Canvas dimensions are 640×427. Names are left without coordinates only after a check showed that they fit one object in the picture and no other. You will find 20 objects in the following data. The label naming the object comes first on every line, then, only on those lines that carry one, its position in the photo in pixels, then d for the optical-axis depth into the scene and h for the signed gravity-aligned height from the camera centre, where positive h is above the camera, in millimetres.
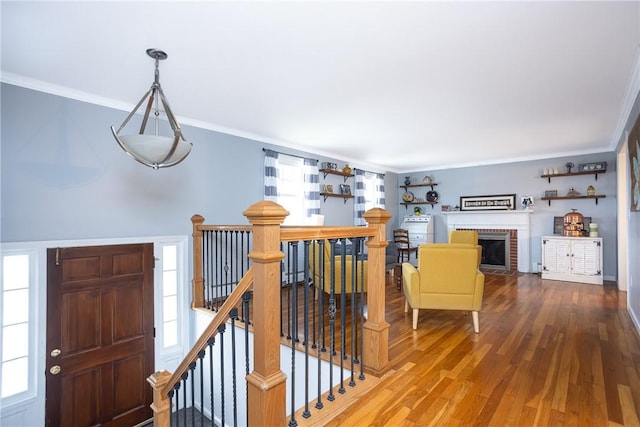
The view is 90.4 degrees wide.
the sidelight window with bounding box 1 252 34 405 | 2918 -1007
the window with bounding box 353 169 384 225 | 7004 +541
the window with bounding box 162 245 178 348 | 3951 -1002
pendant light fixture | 2203 +501
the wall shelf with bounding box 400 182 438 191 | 8008 +769
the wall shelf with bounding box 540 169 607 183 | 5961 +799
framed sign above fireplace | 6969 +284
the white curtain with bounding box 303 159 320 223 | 5766 +491
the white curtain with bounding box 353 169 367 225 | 6993 +384
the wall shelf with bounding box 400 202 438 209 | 8044 +310
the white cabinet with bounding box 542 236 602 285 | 5648 -813
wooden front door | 3139 -1269
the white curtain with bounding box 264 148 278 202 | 5039 +659
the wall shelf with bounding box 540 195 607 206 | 5968 +337
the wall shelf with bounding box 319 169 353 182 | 6205 +862
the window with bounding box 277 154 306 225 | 5480 +517
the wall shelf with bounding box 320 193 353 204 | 6267 +409
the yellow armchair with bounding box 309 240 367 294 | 3949 -713
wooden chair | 7567 -612
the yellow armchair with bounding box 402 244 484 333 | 3215 -678
